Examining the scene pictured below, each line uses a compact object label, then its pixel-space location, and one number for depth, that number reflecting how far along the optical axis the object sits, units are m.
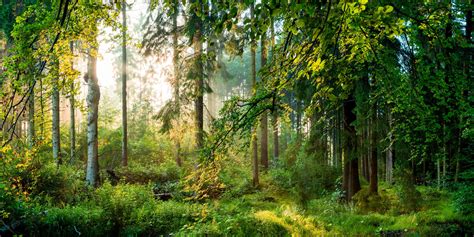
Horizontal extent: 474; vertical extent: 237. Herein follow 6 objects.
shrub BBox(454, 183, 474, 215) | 8.16
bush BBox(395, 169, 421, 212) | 9.42
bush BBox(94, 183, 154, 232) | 8.47
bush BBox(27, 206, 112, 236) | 7.76
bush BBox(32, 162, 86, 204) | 9.72
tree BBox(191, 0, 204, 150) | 11.72
